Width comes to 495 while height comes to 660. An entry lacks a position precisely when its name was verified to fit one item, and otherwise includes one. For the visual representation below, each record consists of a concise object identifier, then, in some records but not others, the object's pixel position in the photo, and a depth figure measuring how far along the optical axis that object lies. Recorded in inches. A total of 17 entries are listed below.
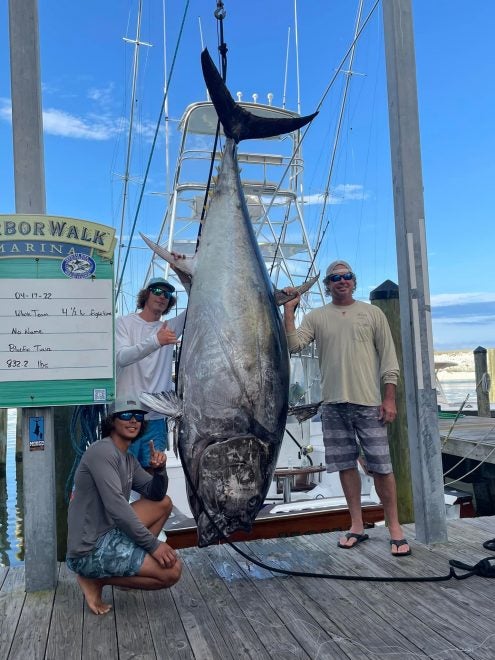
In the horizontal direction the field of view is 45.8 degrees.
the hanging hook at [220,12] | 95.0
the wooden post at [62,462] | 117.4
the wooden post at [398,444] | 148.8
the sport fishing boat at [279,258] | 202.8
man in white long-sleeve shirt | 107.6
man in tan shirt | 115.0
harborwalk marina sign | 98.7
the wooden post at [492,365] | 730.2
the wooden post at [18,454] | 510.2
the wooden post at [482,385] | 425.1
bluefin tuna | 83.7
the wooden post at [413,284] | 117.7
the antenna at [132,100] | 304.8
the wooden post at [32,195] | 99.2
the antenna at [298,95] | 362.6
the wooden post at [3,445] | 466.6
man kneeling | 87.1
